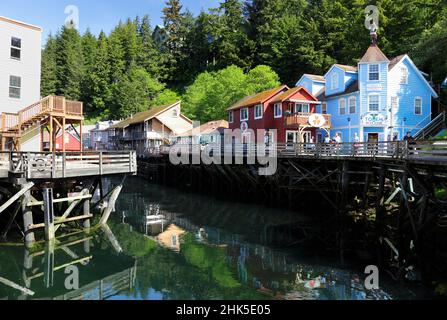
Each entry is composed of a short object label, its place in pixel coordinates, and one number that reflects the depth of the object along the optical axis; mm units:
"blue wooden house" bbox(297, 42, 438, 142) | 31438
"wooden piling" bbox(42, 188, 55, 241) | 14016
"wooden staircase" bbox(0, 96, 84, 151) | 19719
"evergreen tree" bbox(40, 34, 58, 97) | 70250
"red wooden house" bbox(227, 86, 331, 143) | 31312
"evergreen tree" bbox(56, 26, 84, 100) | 75062
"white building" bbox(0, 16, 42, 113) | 20031
